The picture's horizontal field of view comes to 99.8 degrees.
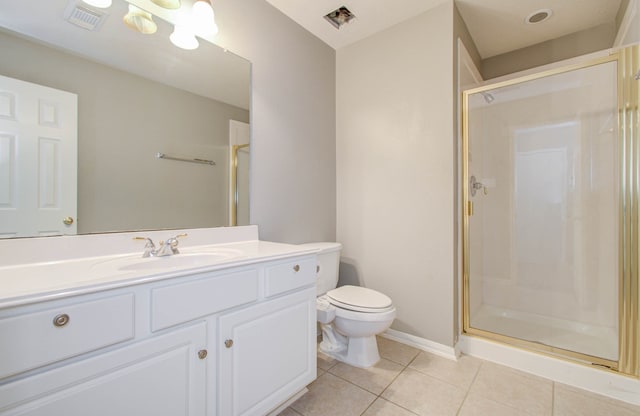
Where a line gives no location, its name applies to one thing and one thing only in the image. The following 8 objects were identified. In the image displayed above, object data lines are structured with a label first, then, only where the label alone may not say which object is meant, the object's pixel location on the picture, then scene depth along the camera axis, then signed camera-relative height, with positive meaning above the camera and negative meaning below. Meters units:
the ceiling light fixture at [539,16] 1.95 +1.44
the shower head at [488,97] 2.03 +0.87
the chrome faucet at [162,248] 1.21 -0.18
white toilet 1.62 -0.64
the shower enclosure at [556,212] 1.54 -0.02
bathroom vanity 0.64 -0.38
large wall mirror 1.00 +0.42
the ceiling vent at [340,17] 1.93 +1.42
